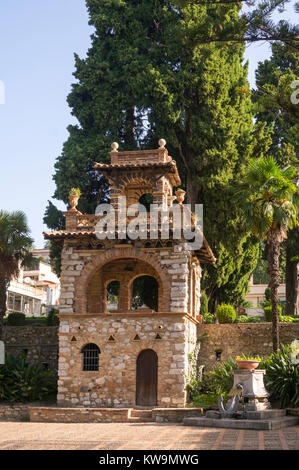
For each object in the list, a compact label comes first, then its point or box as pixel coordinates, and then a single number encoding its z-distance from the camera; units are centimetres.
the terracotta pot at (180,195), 2269
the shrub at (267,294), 3577
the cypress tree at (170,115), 3012
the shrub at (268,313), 2908
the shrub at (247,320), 3173
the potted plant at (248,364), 1798
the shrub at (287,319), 2862
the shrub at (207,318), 2872
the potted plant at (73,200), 2369
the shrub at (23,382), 2358
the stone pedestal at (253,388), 1725
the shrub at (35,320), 3538
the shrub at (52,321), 3091
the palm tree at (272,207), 2267
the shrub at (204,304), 2959
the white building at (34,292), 4841
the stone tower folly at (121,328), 2167
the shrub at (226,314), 2806
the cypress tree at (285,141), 3366
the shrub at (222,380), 2098
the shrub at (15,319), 3170
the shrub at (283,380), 1856
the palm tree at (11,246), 2655
